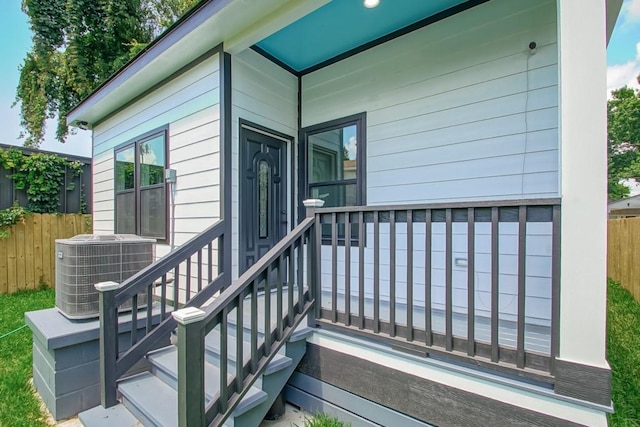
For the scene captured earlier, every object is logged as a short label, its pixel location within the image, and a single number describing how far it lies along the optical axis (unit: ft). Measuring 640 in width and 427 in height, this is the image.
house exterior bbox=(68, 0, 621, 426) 4.92
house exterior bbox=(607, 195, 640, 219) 46.97
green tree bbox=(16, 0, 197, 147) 31.17
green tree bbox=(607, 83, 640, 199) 77.92
